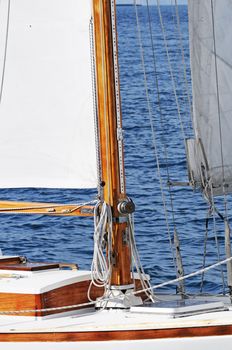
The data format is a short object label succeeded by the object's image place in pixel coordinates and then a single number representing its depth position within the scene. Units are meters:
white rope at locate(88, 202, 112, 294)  12.74
